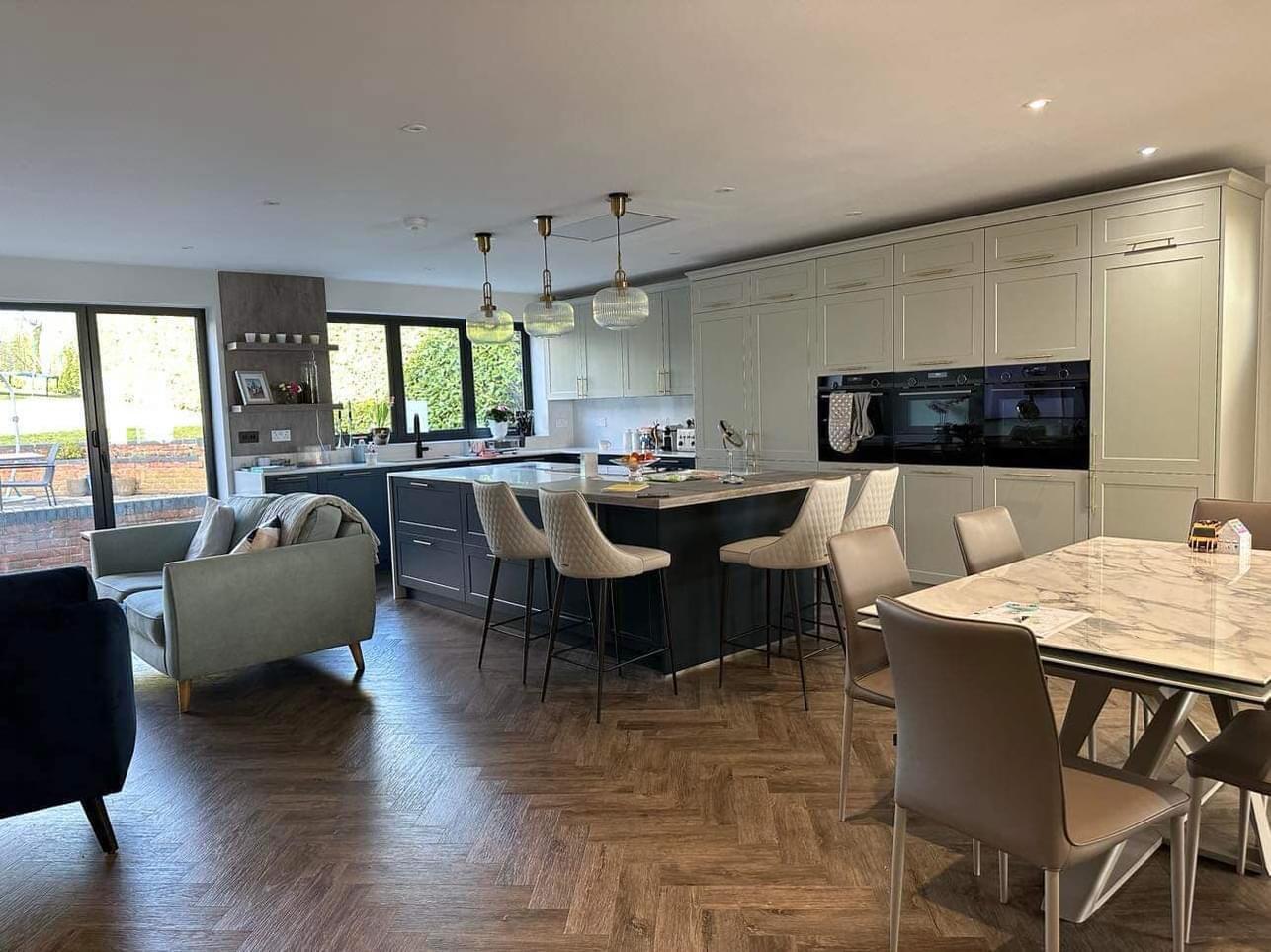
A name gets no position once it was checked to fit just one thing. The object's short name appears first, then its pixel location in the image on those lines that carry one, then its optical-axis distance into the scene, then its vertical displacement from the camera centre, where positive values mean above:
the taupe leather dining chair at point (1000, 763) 1.64 -0.74
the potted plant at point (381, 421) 7.79 +0.02
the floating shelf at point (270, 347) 6.96 +0.68
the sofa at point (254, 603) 3.89 -0.84
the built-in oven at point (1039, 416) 5.04 -0.10
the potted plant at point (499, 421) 8.66 -0.02
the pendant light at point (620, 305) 4.65 +0.59
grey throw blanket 4.32 -0.44
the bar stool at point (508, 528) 4.14 -0.53
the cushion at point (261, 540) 4.23 -0.55
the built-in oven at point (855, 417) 5.98 -0.08
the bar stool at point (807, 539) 3.81 -0.58
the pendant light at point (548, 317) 5.07 +0.59
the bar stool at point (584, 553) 3.69 -0.59
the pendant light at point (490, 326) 5.18 +0.57
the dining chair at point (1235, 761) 1.97 -0.87
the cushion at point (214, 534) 4.72 -0.58
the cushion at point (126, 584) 4.47 -0.80
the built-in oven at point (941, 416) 5.51 -0.09
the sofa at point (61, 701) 2.55 -0.81
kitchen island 4.20 -0.63
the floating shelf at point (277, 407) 7.10 +0.17
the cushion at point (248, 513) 4.82 -0.48
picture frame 7.10 +0.34
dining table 1.72 -0.53
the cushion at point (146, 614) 4.00 -0.86
